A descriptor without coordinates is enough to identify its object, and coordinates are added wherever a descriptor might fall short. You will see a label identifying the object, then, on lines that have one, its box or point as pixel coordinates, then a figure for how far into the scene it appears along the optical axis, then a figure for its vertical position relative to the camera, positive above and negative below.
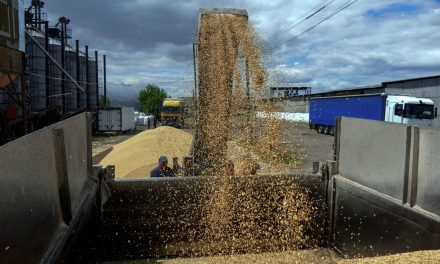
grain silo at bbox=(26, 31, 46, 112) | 22.89 +0.96
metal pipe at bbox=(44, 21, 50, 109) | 23.47 +1.42
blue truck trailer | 21.42 -0.42
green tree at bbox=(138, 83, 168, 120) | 64.35 -0.16
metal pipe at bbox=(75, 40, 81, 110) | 30.30 +1.20
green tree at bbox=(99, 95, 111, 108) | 40.41 -0.60
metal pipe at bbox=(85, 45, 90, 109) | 33.48 +1.08
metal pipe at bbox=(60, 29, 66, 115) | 26.70 +0.71
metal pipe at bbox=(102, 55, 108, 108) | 38.92 +2.09
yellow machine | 32.47 -1.14
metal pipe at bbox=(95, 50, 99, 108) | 36.66 +1.40
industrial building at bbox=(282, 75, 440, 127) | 29.76 +0.85
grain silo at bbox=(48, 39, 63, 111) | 25.83 +1.00
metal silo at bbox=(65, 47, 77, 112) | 29.92 +0.64
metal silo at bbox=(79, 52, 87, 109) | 32.93 +1.04
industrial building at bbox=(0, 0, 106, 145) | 11.68 +0.90
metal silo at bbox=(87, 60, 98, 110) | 35.09 +0.64
